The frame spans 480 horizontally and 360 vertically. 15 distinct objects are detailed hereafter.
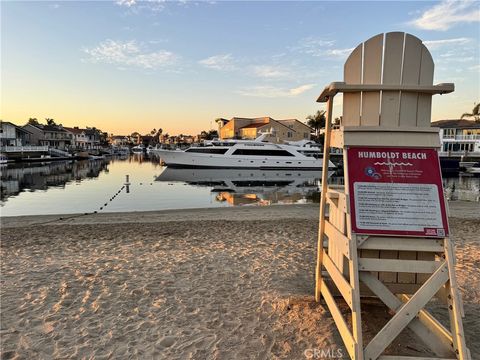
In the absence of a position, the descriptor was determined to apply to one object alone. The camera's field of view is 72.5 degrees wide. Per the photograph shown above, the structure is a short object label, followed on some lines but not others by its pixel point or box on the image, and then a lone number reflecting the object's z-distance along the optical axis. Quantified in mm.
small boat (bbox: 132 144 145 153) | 138250
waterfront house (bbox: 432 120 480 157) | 50656
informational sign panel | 2525
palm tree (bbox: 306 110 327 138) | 81250
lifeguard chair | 2449
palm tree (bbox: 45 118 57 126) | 110875
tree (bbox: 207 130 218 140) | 110625
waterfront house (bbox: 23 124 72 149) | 77831
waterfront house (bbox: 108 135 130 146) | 161288
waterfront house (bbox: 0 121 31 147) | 62438
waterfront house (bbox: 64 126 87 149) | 90062
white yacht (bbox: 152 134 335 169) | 40906
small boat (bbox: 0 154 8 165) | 46953
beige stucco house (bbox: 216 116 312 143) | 67562
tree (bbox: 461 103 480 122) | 55647
